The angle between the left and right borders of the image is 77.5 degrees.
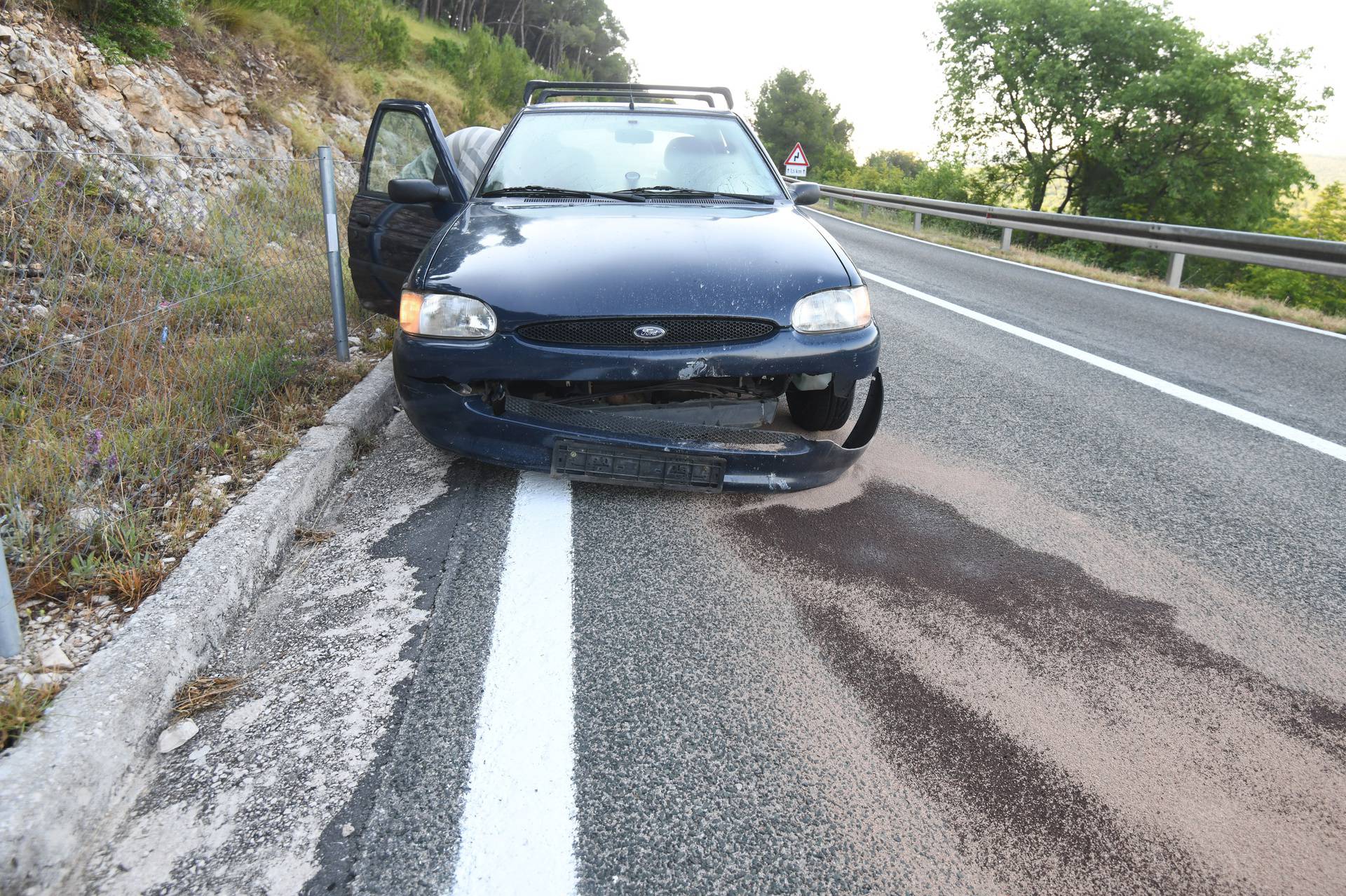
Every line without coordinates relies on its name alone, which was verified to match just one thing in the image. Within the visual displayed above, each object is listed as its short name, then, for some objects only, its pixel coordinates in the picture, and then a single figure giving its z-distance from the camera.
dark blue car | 3.02
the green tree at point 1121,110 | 25.03
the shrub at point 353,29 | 15.38
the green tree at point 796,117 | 83.69
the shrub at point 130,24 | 7.92
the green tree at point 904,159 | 86.25
